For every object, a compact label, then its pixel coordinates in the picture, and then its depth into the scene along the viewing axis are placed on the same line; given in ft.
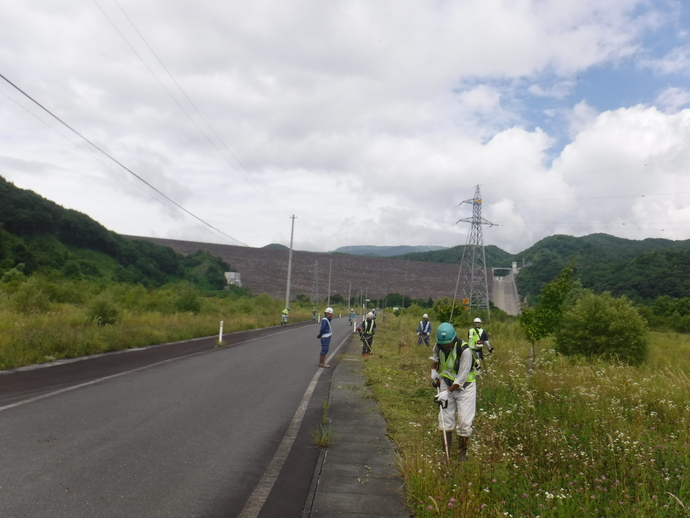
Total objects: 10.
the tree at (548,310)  37.17
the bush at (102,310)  59.31
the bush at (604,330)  50.42
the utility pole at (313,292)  291.79
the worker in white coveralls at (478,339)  39.19
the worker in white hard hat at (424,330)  65.16
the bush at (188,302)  103.55
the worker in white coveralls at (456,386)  18.48
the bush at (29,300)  63.77
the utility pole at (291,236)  148.87
